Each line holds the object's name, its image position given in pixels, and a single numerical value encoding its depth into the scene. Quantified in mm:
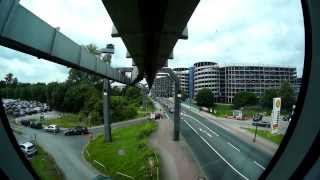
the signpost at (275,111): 7901
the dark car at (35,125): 17385
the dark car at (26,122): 15413
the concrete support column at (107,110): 13029
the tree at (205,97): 18649
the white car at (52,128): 16630
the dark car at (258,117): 14213
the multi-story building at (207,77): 16354
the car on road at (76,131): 15933
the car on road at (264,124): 15248
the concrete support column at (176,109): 12603
